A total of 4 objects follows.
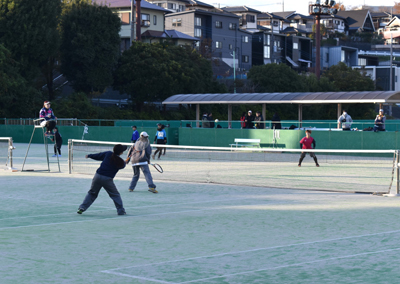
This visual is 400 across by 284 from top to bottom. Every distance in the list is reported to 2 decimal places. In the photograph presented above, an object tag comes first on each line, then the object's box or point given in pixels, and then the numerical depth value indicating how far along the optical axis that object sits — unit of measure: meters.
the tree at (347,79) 75.50
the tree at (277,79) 69.56
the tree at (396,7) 172.07
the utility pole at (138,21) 64.38
